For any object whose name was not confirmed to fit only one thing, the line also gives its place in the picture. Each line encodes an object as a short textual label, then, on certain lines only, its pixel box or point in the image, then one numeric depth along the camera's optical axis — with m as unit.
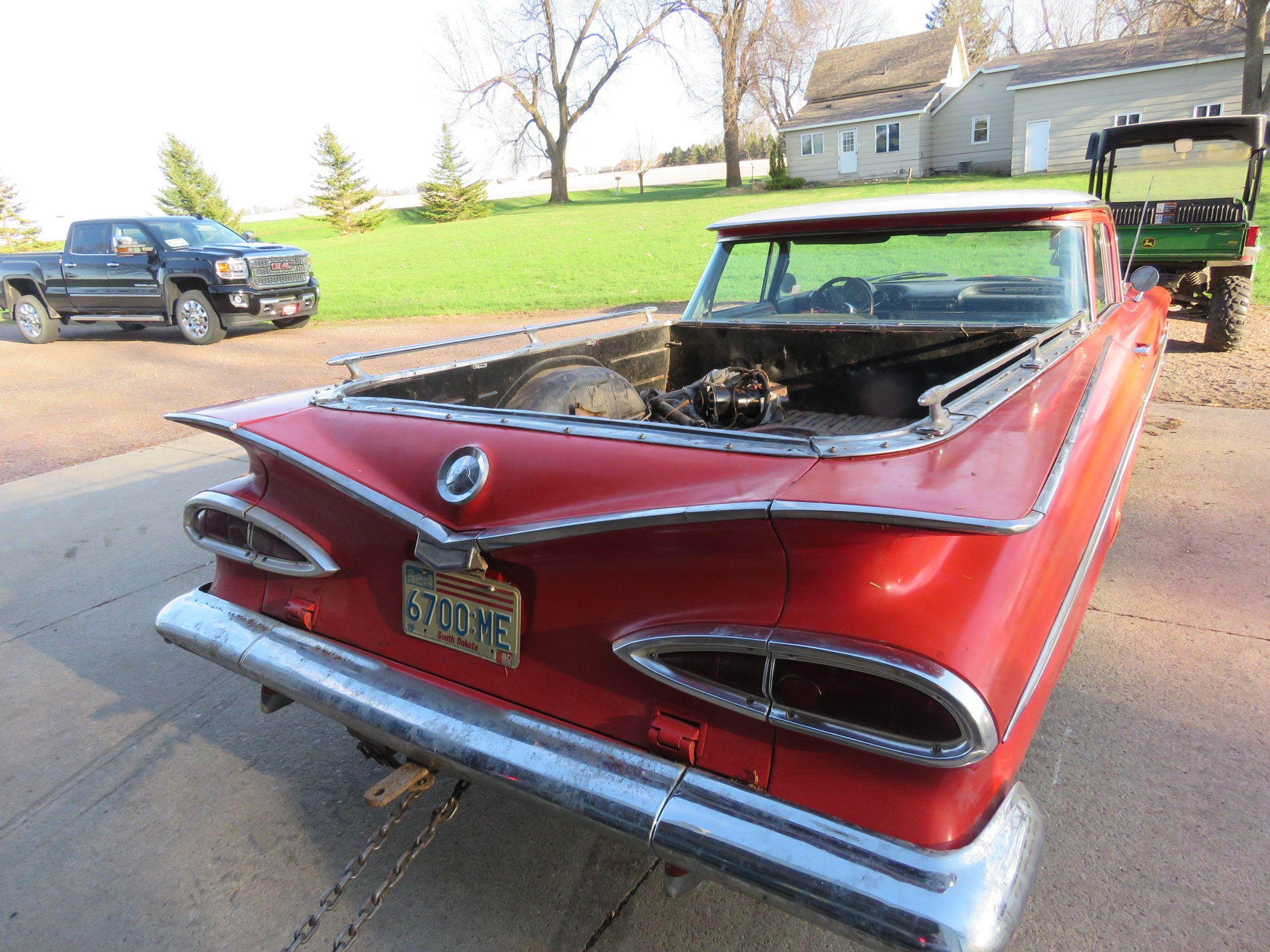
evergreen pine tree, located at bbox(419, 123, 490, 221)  43.34
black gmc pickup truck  11.53
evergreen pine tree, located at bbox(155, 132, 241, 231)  44.41
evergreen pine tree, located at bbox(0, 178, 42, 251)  36.88
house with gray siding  25.69
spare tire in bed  2.68
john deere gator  7.48
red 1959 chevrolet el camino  1.28
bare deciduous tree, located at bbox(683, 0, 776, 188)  33.81
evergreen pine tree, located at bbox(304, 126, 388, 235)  44.19
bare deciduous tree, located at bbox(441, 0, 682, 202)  40.88
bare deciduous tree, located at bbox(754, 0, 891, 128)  33.94
